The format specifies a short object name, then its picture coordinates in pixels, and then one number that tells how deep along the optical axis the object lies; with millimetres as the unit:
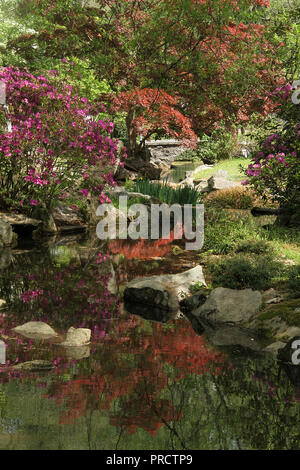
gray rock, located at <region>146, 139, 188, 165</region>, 32062
